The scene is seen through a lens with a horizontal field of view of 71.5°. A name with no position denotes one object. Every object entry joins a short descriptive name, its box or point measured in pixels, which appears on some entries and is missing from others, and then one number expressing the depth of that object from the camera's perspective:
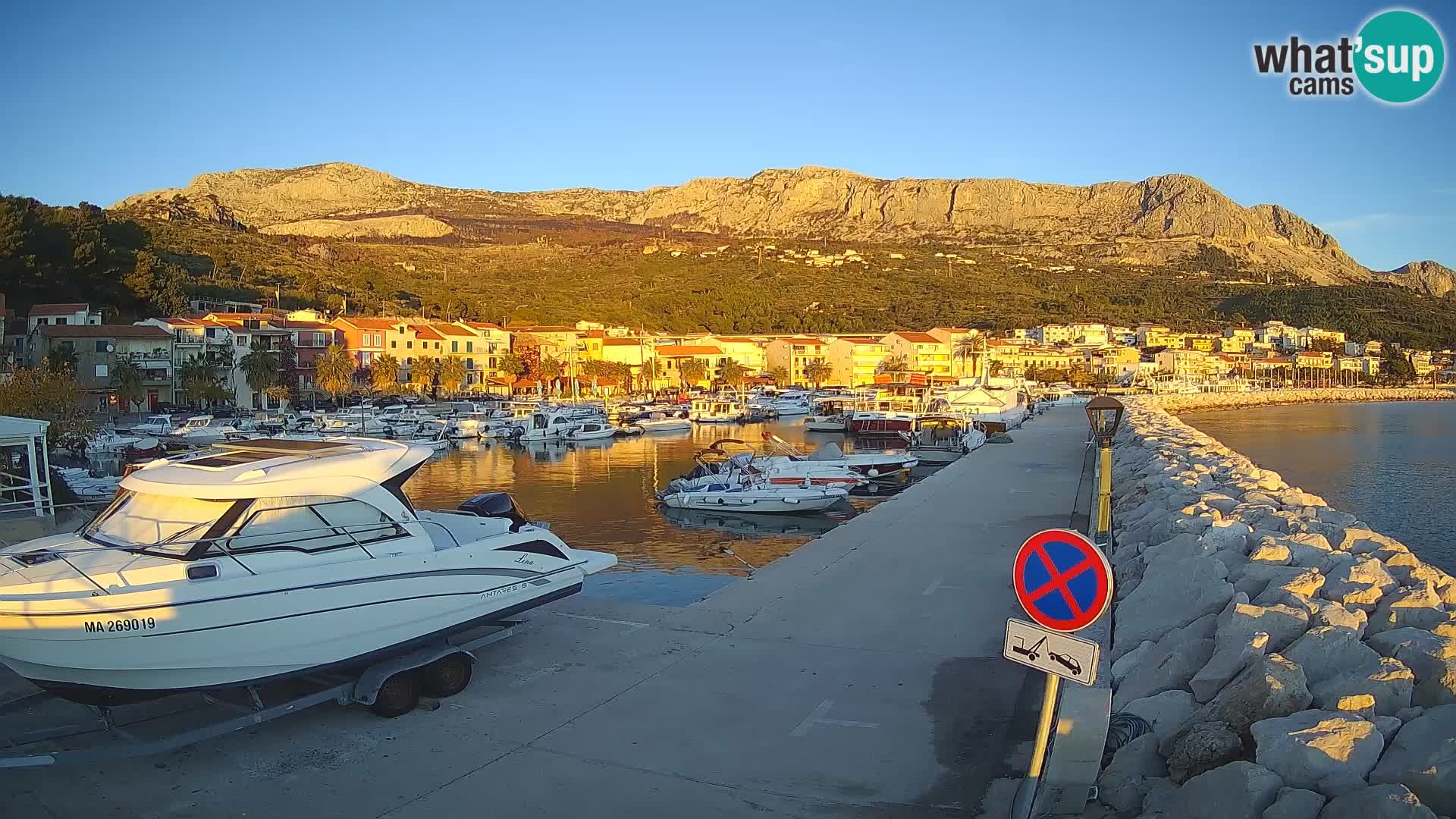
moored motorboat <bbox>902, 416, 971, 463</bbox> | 42.72
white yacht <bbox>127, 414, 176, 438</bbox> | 48.38
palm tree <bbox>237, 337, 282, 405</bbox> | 62.41
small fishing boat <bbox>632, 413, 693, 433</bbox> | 59.84
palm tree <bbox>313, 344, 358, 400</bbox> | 68.31
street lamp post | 12.36
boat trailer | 6.24
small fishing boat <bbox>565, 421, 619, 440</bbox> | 52.28
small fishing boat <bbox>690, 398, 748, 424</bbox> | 67.25
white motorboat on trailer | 6.12
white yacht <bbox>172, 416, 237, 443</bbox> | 46.12
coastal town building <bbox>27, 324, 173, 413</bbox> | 57.03
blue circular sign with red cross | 4.41
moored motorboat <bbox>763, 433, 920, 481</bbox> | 32.97
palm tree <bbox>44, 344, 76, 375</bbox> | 50.72
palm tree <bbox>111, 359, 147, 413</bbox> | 57.66
